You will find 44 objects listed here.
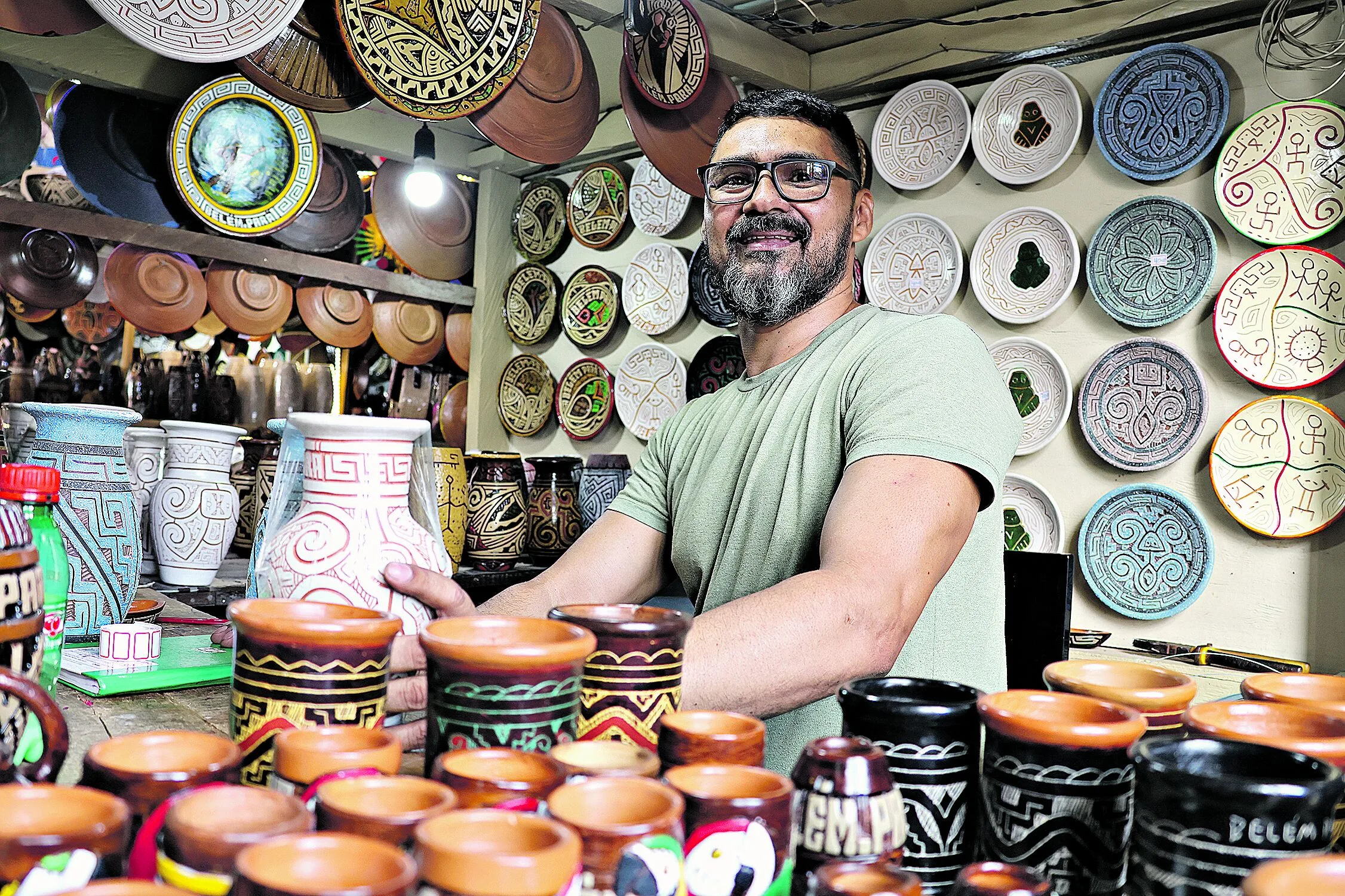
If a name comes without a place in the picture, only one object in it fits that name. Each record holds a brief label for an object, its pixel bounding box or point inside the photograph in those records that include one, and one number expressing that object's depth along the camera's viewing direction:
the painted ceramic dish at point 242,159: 3.32
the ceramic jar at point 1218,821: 0.55
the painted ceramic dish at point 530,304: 5.04
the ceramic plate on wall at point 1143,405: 3.17
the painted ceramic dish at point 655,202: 4.41
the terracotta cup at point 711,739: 0.67
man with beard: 1.19
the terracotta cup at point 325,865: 0.43
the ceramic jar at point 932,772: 0.70
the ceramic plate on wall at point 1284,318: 2.95
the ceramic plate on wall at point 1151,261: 3.16
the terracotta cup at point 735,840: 0.57
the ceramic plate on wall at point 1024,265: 3.42
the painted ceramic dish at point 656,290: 4.43
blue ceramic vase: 1.66
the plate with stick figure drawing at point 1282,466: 2.93
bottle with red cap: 1.20
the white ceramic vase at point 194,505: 2.37
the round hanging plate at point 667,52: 3.03
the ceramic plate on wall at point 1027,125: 3.42
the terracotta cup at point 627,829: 0.51
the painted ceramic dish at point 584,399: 4.74
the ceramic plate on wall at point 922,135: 3.69
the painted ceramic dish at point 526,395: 5.02
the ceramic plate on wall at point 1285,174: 2.96
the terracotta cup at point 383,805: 0.50
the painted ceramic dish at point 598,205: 4.70
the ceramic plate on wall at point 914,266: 3.69
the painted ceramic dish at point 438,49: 2.35
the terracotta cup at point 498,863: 0.45
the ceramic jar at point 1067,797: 0.64
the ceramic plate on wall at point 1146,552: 3.14
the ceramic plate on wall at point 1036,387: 3.41
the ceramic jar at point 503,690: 0.64
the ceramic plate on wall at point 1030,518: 3.43
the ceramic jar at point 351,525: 1.00
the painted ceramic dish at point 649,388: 4.43
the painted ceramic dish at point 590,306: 4.73
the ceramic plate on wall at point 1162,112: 3.15
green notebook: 1.37
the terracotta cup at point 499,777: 0.56
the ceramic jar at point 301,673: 0.70
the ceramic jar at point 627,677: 0.74
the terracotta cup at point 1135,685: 0.78
